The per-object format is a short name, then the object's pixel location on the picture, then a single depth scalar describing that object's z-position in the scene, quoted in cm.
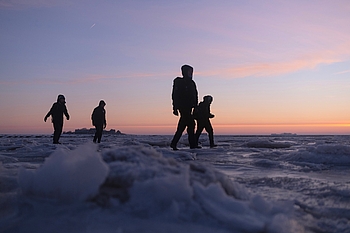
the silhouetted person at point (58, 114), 1163
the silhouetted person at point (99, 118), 1316
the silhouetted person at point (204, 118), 980
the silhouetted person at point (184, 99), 784
